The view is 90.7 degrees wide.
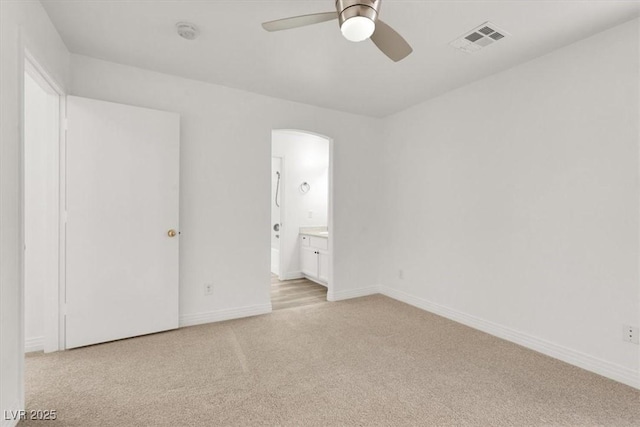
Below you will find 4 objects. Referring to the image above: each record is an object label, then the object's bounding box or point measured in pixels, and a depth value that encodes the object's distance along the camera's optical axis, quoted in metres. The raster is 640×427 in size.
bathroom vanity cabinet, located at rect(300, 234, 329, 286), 4.79
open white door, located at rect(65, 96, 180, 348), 2.63
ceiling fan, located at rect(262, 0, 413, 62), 1.42
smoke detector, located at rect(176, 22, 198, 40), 2.29
